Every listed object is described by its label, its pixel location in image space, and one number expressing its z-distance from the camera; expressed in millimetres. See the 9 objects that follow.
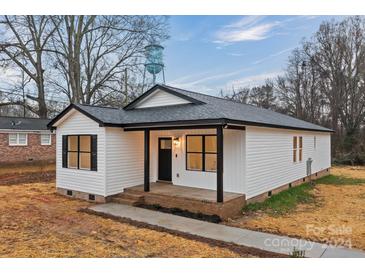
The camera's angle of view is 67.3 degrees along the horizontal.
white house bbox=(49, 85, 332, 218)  8609
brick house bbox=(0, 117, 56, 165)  18562
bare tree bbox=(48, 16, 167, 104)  21406
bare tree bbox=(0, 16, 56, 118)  20516
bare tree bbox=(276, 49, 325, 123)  28047
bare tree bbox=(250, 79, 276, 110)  32531
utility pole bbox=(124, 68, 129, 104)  21353
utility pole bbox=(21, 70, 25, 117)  23716
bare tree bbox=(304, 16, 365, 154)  25141
